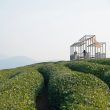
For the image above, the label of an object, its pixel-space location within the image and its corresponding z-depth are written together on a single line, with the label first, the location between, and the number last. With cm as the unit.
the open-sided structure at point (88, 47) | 3399
